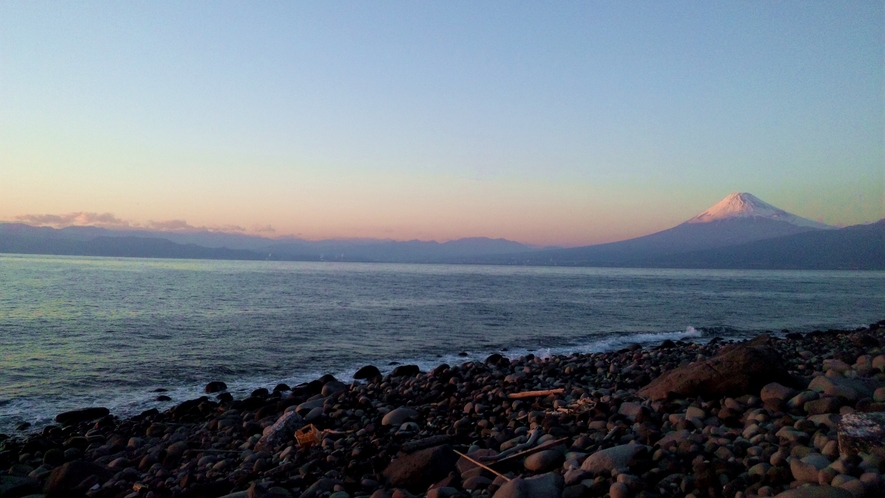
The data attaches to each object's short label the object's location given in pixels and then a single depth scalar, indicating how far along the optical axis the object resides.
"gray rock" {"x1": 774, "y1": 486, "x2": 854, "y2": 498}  3.48
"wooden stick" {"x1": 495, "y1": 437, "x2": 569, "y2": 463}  5.45
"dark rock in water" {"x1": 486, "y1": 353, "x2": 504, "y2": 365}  14.02
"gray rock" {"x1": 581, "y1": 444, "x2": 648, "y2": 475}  4.72
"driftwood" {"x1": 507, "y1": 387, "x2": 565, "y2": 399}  8.38
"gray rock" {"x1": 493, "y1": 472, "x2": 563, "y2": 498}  4.46
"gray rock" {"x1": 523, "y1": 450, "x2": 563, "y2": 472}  5.18
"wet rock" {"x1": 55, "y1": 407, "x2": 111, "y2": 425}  10.03
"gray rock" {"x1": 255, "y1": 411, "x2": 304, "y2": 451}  7.65
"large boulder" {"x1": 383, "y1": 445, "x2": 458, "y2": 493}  5.32
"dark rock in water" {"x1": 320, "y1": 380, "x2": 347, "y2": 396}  11.02
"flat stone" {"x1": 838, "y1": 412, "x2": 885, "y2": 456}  4.02
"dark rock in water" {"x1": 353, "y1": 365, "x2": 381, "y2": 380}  13.50
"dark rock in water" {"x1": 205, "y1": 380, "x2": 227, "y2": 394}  12.51
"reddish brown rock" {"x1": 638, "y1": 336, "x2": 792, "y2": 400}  6.48
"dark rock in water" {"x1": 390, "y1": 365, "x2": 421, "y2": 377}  12.93
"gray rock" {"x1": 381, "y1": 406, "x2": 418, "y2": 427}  7.93
